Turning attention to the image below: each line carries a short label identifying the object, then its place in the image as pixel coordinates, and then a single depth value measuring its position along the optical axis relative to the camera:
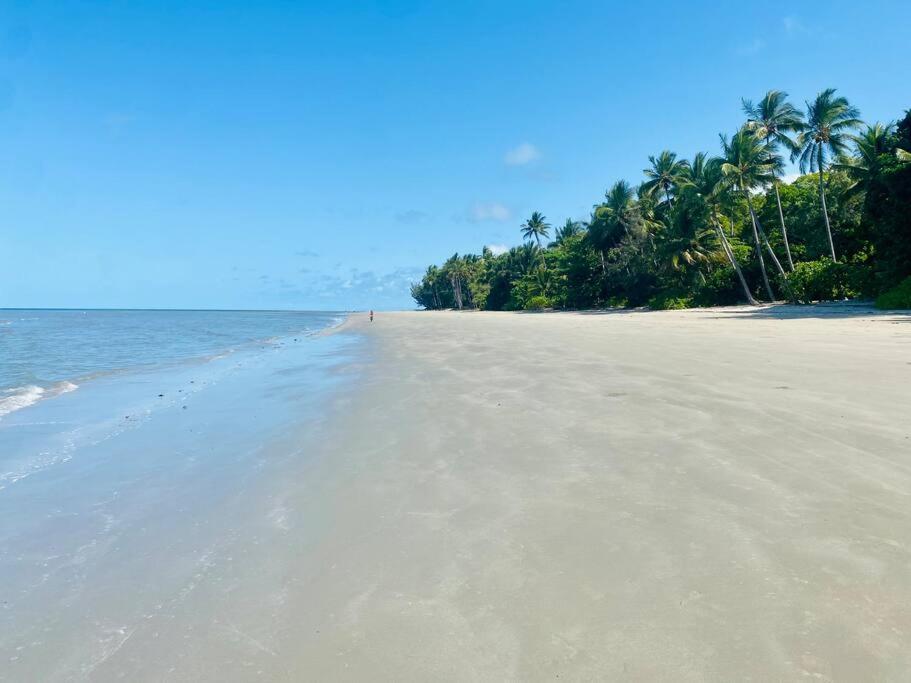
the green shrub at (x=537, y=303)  69.94
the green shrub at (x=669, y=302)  44.38
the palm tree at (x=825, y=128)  36.28
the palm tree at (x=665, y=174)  49.06
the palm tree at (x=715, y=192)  38.84
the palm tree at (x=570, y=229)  78.94
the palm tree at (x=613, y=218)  52.32
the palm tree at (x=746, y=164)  36.56
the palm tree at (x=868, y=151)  30.34
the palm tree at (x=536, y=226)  90.00
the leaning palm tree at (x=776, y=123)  37.75
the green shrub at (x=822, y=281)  32.34
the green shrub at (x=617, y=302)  53.88
